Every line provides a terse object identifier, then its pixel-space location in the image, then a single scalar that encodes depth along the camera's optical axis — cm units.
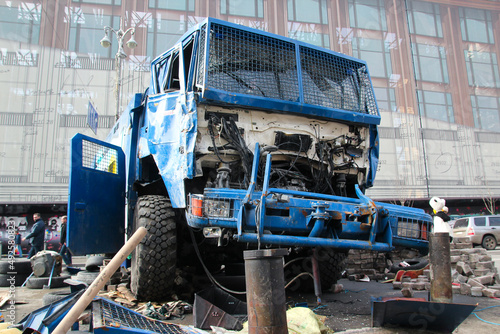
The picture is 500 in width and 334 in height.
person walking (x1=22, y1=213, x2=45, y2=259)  924
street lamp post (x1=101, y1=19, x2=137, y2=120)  1382
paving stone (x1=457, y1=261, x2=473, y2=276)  607
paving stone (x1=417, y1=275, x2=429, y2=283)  563
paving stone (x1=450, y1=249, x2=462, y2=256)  679
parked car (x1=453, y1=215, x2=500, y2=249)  1498
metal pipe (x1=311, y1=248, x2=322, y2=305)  378
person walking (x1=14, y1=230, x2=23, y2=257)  1348
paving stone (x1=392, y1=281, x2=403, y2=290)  572
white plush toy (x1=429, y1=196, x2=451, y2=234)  431
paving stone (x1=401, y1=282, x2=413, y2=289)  546
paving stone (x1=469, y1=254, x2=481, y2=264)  646
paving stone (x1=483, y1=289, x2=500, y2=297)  498
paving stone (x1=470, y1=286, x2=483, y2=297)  511
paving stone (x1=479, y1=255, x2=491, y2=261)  651
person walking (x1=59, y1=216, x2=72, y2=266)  1005
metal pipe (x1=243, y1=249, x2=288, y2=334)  251
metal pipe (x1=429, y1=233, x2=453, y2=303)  357
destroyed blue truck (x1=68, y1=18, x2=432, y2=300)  353
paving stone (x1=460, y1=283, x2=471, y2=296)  521
